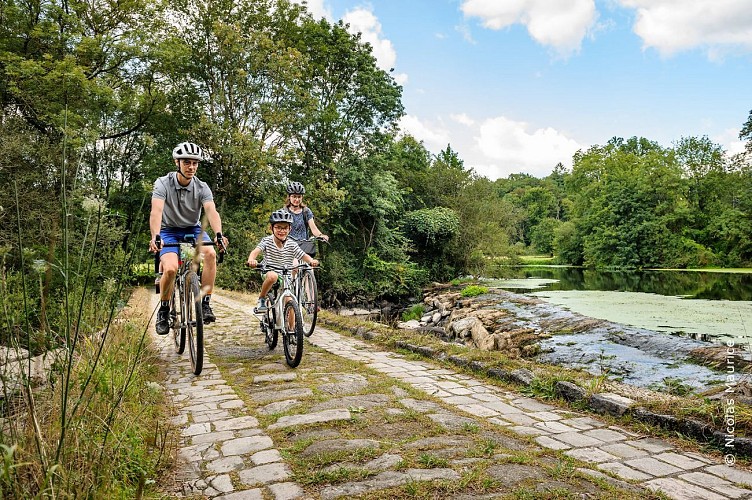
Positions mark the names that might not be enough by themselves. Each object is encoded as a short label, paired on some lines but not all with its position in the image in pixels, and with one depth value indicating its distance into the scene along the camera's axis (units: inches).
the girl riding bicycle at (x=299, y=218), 281.7
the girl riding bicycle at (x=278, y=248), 232.8
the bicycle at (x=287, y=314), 203.3
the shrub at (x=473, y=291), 849.7
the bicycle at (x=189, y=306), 184.4
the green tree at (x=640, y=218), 1675.7
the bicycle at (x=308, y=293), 279.2
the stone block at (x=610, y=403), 152.3
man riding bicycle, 183.8
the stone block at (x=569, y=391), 167.3
